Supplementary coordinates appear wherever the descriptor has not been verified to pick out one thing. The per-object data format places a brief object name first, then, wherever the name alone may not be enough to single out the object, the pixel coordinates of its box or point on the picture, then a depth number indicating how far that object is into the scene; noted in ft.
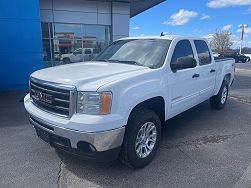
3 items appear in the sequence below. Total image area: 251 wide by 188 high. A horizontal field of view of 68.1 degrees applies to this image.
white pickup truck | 7.49
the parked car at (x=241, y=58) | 94.61
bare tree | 152.63
